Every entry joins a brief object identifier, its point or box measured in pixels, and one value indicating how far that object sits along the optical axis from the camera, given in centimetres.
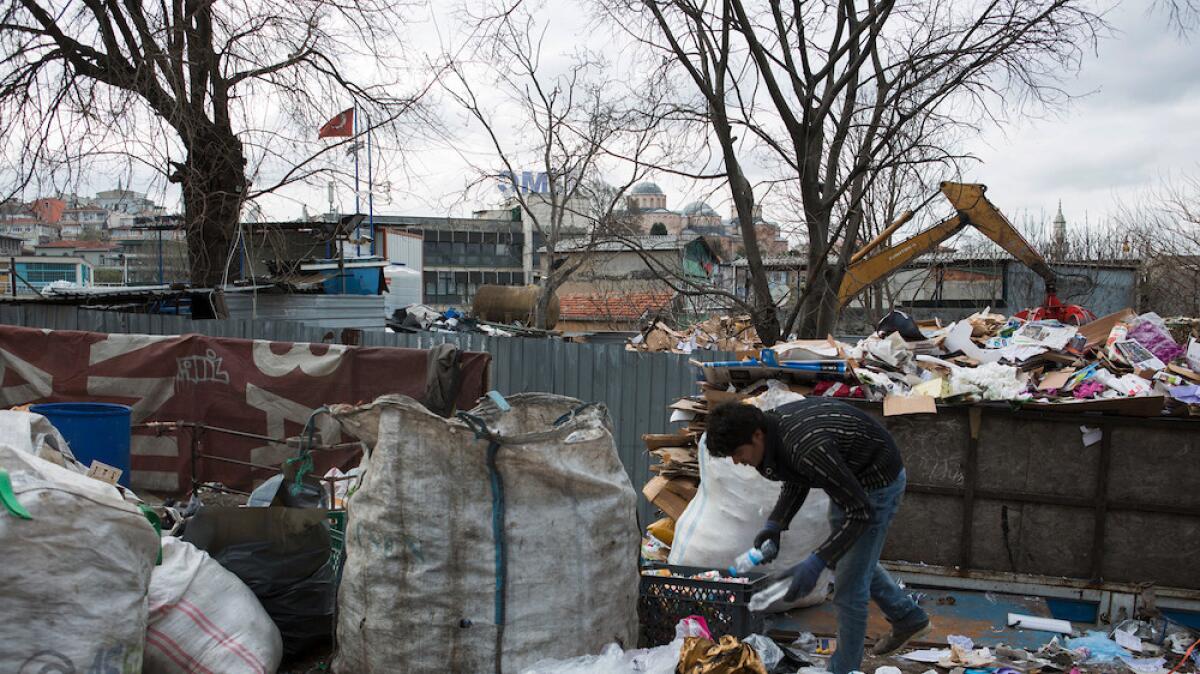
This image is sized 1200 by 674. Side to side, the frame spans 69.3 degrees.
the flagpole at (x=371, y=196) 1312
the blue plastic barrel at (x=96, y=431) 516
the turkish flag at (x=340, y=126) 1275
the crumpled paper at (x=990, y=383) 535
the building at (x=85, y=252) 7238
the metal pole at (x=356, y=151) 1301
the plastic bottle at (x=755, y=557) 387
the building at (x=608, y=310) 2950
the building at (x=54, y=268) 6010
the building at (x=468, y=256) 6812
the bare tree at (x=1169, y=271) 2031
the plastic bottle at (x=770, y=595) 361
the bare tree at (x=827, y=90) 870
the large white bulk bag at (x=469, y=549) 345
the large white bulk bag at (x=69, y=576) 294
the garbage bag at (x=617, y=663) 339
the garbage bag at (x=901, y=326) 682
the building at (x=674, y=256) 3022
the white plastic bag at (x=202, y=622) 346
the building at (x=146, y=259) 4053
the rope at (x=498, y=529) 346
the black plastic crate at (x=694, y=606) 383
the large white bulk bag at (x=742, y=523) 477
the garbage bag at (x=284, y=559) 405
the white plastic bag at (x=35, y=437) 390
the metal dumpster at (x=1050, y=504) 510
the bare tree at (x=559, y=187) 1628
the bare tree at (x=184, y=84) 1134
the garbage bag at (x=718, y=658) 328
